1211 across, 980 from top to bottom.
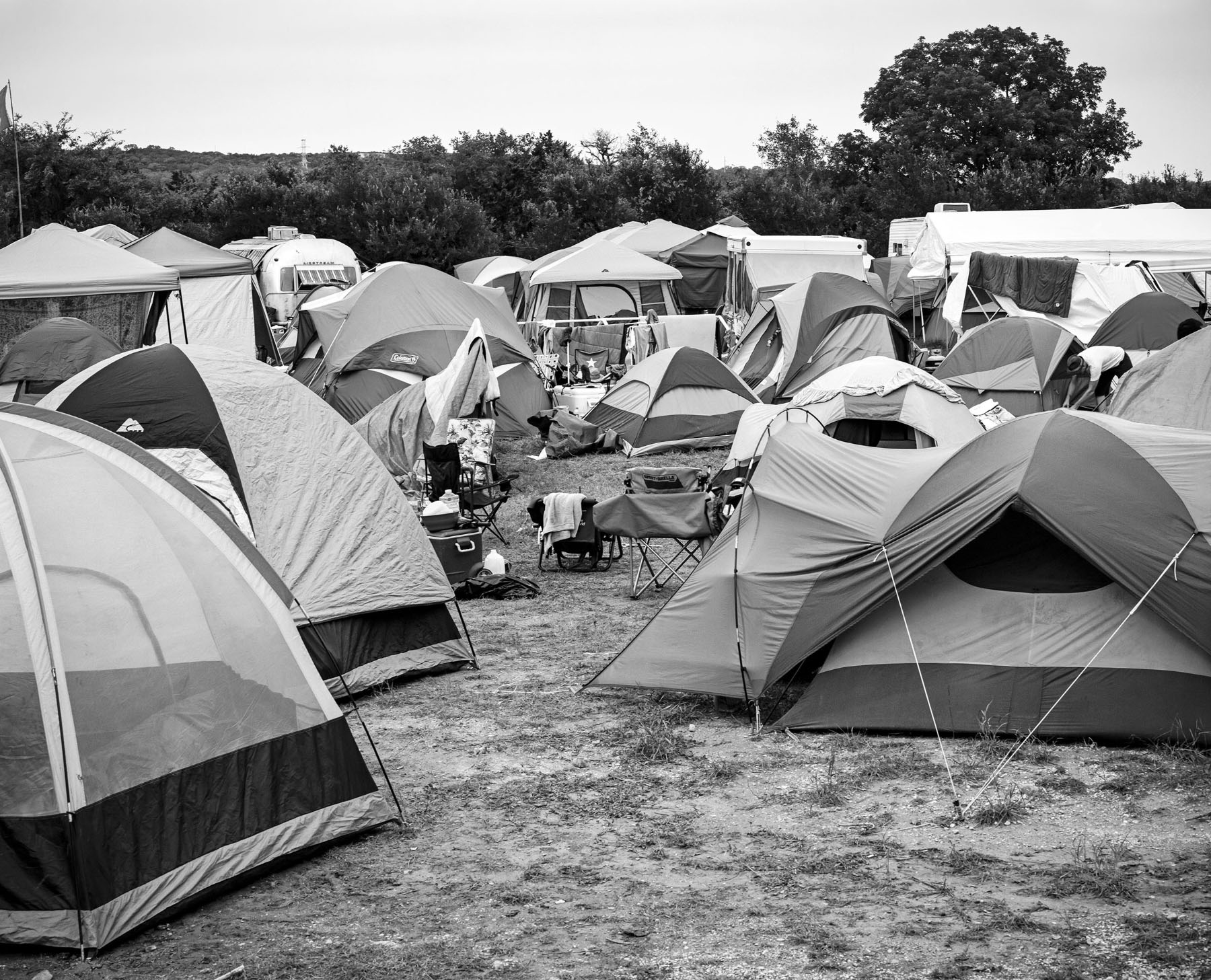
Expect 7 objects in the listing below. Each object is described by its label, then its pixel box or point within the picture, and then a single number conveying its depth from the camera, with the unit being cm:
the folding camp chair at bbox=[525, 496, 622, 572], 1005
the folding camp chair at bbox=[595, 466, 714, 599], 879
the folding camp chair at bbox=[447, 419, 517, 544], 1169
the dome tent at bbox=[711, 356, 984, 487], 1231
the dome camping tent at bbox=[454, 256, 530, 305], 2788
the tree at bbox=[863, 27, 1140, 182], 4297
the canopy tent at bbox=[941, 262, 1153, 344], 1897
